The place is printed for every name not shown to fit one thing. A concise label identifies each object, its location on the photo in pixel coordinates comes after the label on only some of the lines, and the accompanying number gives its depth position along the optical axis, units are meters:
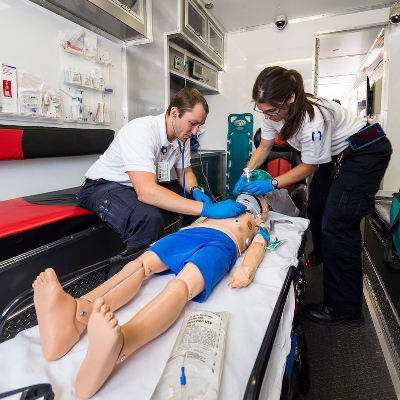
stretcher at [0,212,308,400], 0.64
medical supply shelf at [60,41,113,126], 2.25
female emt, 1.40
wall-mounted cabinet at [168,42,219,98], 2.98
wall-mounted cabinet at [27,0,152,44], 2.10
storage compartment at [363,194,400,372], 1.46
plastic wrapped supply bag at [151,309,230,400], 0.59
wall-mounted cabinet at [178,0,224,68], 2.87
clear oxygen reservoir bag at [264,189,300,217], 2.18
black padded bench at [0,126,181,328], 1.26
